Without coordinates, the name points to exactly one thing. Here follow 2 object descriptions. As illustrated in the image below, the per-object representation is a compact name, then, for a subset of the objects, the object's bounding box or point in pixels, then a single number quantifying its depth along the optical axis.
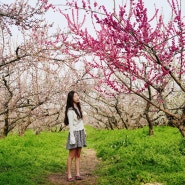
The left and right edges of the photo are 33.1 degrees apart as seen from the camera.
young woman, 7.09
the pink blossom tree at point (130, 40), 4.54
